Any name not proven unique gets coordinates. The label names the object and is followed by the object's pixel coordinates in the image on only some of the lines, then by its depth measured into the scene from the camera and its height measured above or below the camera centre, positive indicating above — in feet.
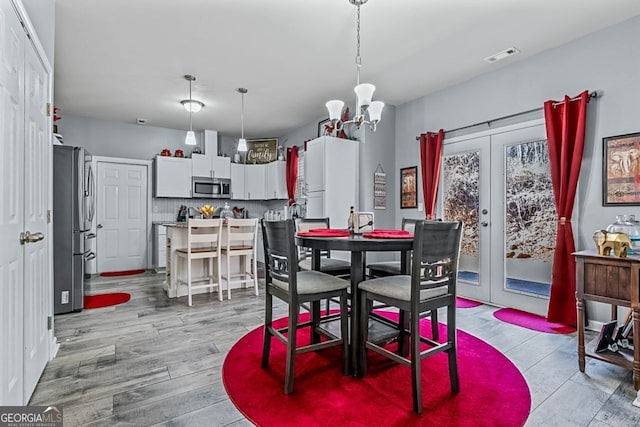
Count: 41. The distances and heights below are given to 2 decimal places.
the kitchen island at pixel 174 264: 13.41 -2.24
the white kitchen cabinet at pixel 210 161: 20.88 +3.38
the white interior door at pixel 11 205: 4.61 +0.14
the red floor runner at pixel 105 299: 12.25 -3.40
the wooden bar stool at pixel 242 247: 13.43 -1.48
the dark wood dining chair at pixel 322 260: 9.21 -1.46
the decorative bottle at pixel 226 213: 17.77 +0.01
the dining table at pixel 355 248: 6.41 -0.71
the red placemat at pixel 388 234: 6.81 -0.49
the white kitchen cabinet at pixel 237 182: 22.18 +2.14
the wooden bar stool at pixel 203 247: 12.42 -1.43
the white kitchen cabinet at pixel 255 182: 22.67 +2.16
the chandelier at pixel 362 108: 8.75 +2.93
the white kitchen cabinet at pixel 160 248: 19.12 -2.08
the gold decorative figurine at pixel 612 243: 6.64 -0.64
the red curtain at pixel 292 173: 20.24 +2.50
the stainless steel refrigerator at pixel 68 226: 10.69 -0.42
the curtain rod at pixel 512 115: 9.75 +3.48
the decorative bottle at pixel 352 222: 7.96 -0.24
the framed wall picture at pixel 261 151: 22.91 +4.42
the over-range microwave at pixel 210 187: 20.89 +1.68
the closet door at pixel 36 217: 5.90 -0.07
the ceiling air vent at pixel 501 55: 10.74 +5.35
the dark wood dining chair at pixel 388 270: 7.77 -1.53
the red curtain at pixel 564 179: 9.82 +1.03
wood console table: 6.39 -1.60
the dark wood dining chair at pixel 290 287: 6.23 -1.53
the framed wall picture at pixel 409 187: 15.31 +1.21
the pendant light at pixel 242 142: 14.59 +3.41
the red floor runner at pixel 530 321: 9.68 -3.48
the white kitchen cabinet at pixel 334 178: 15.26 +1.68
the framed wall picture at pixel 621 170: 8.92 +1.19
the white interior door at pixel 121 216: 18.84 -0.16
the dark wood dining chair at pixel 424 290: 5.63 -1.48
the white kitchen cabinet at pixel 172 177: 19.72 +2.25
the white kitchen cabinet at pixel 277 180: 21.31 +2.20
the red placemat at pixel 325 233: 7.50 -0.49
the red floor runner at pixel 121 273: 18.30 -3.39
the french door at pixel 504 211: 11.23 +0.05
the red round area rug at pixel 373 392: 5.49 -3.43
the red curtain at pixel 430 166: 14.01 +2.02
